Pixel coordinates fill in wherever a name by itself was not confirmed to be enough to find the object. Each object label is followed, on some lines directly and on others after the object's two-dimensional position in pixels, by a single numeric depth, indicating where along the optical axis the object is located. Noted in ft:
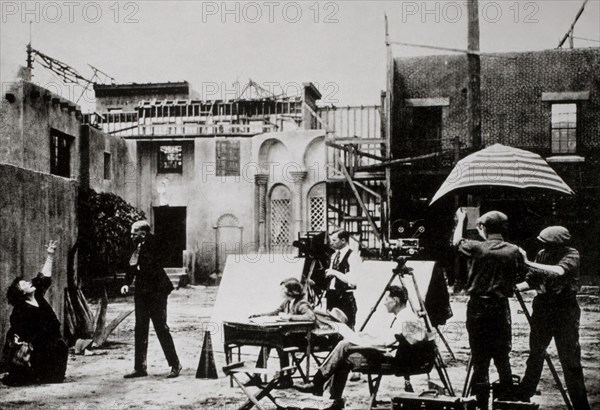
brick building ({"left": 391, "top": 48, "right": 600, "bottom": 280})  48.11
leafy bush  51.57
